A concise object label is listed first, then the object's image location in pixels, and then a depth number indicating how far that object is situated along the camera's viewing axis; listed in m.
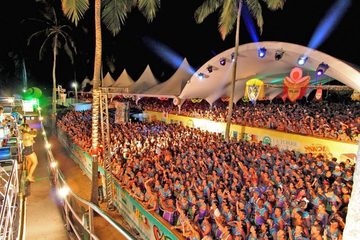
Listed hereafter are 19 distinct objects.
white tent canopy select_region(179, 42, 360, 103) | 13.60
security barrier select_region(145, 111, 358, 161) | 11.45
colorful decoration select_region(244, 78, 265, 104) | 16.67
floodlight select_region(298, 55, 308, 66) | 14.78
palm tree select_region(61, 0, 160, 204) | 9.41
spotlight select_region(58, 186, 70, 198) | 5.57
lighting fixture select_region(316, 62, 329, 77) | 13.93
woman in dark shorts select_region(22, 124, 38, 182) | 8.39
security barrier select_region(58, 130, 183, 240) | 6.95
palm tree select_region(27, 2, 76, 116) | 31.80
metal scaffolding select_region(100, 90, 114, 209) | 11.06
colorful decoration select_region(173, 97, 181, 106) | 23.42
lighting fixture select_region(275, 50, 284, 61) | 15.63
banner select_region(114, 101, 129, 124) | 20.92
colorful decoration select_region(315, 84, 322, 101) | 19.25
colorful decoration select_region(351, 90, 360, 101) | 18.84
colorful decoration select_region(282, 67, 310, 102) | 16.27
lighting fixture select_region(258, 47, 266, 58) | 16.19
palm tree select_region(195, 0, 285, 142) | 15.20
